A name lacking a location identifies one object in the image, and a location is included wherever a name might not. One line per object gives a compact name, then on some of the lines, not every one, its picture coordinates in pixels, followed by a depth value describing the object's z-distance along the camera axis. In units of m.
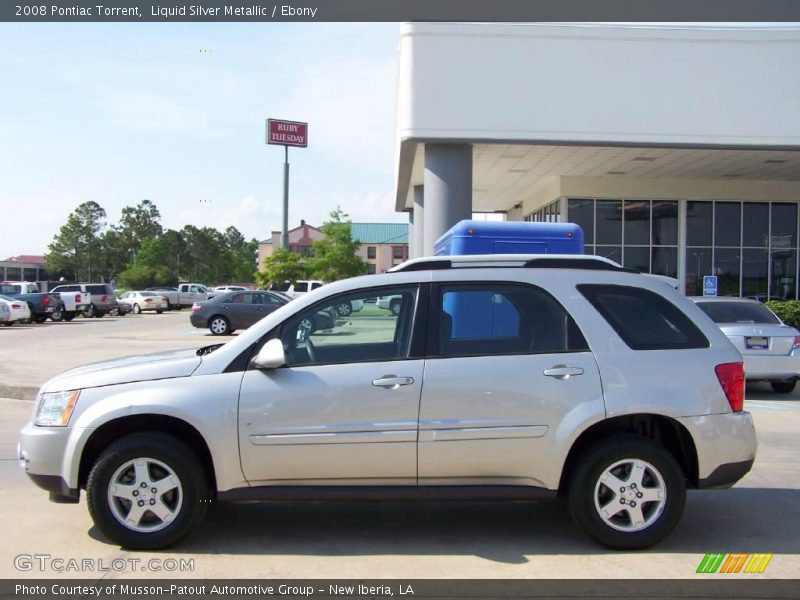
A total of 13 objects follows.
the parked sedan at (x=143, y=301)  45.72
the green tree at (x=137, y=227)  94.12
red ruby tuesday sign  68.44
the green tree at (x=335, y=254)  47.25
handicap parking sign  20.53
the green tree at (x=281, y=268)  42.50
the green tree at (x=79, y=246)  83.25
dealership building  16.38
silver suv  4.83
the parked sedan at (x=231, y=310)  24.31
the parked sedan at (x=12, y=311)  30.78
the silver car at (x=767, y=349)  11.31
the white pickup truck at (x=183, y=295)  51.34
